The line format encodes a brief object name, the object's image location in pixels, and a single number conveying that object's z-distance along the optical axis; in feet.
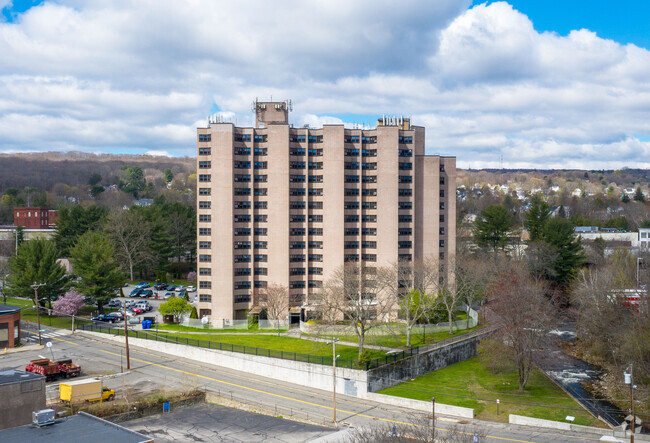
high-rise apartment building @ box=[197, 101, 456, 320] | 264.52
